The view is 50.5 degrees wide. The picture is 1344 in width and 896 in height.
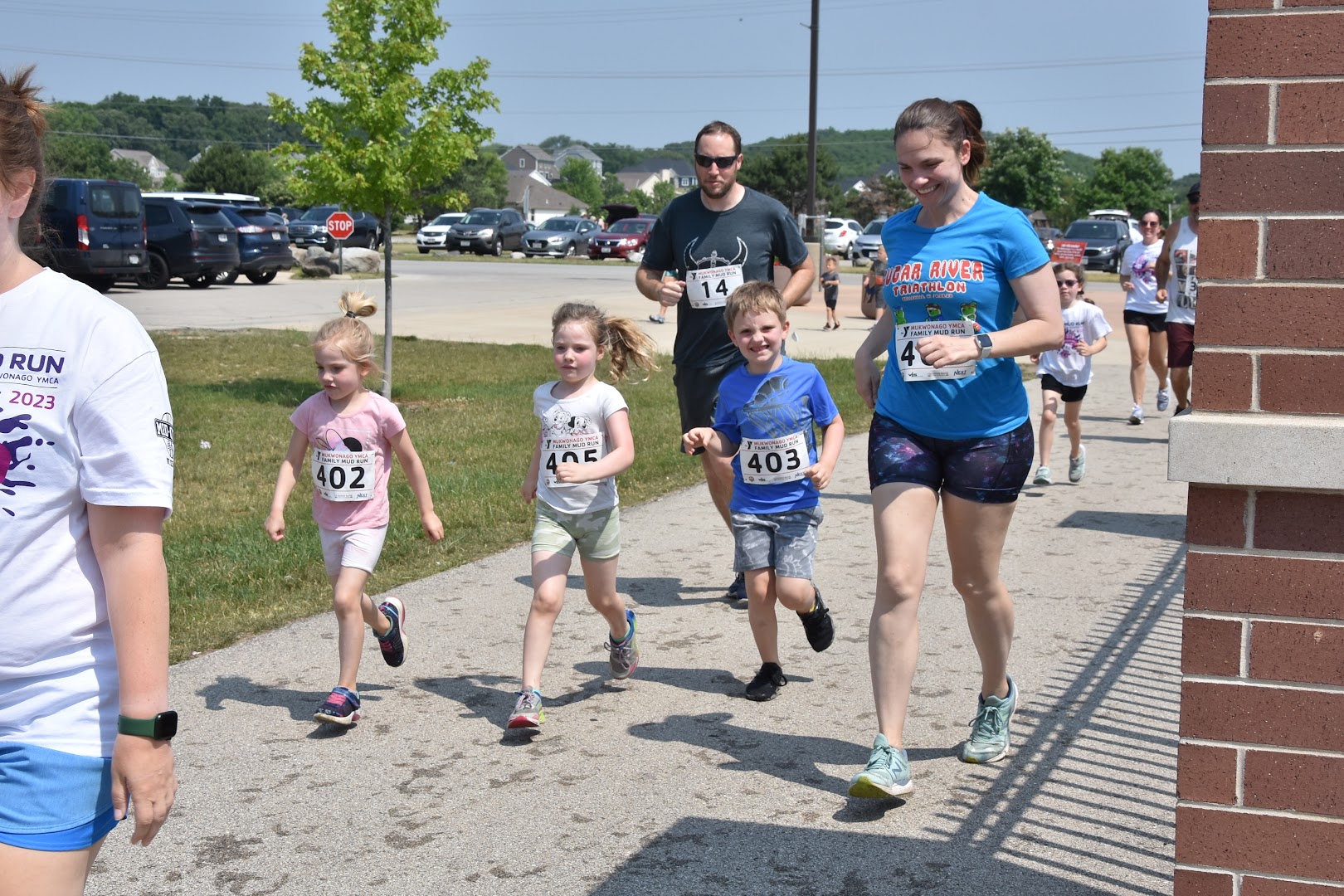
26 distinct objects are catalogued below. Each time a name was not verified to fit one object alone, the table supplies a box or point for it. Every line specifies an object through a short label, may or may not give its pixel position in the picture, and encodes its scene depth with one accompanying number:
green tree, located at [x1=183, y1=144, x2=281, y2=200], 89.44
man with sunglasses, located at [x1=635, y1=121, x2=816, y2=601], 6.39
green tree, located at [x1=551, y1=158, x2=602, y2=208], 188.00
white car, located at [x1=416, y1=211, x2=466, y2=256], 51.78
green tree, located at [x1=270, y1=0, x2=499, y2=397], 13.43
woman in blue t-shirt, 4.26
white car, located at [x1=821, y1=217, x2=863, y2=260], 50.72
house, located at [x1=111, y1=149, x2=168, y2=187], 170.75
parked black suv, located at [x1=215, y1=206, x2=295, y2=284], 32.22
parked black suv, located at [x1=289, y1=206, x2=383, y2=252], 45.00
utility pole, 37.50
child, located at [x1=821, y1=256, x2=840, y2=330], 23.73
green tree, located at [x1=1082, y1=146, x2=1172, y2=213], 108.94
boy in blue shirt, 5.27
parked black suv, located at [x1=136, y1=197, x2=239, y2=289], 29.08
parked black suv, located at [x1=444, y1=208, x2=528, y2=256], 50.62
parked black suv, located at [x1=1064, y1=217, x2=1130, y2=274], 45.56
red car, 49.12
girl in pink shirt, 5.13
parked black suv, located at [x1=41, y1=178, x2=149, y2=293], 25.42
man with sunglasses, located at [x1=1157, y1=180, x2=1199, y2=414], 10.93
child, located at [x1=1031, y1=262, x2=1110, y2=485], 9.56
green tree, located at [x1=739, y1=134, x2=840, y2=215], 81.88
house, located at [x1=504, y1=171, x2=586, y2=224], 169.38
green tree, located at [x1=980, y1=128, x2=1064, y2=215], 89.44
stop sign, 30.12
